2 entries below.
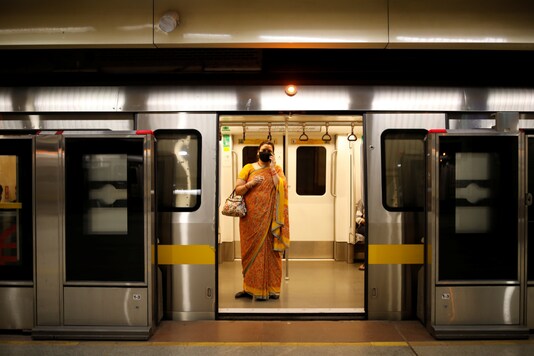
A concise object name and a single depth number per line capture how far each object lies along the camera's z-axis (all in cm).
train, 438
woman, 548
